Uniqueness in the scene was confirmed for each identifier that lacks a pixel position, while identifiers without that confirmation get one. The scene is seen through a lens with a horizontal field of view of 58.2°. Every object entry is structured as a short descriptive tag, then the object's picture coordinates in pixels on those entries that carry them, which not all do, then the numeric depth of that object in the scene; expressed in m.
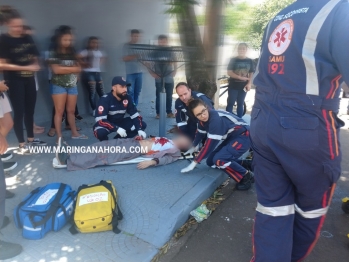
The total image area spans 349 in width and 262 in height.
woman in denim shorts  4.41
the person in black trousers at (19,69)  3.81
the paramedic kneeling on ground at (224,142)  3.54
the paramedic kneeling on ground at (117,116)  4.31
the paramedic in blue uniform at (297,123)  1.53
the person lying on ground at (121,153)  3.79
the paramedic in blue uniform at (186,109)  4.12
